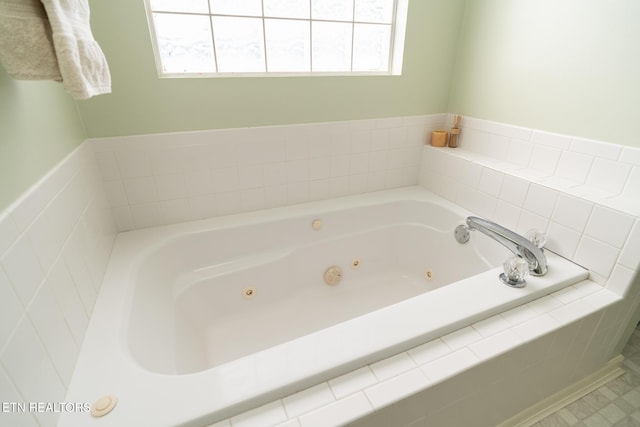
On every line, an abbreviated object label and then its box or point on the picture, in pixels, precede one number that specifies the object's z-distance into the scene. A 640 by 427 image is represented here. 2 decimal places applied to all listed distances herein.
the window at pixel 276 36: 1.42
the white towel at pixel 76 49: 0.66
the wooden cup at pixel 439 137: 1.97
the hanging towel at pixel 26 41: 0.62
